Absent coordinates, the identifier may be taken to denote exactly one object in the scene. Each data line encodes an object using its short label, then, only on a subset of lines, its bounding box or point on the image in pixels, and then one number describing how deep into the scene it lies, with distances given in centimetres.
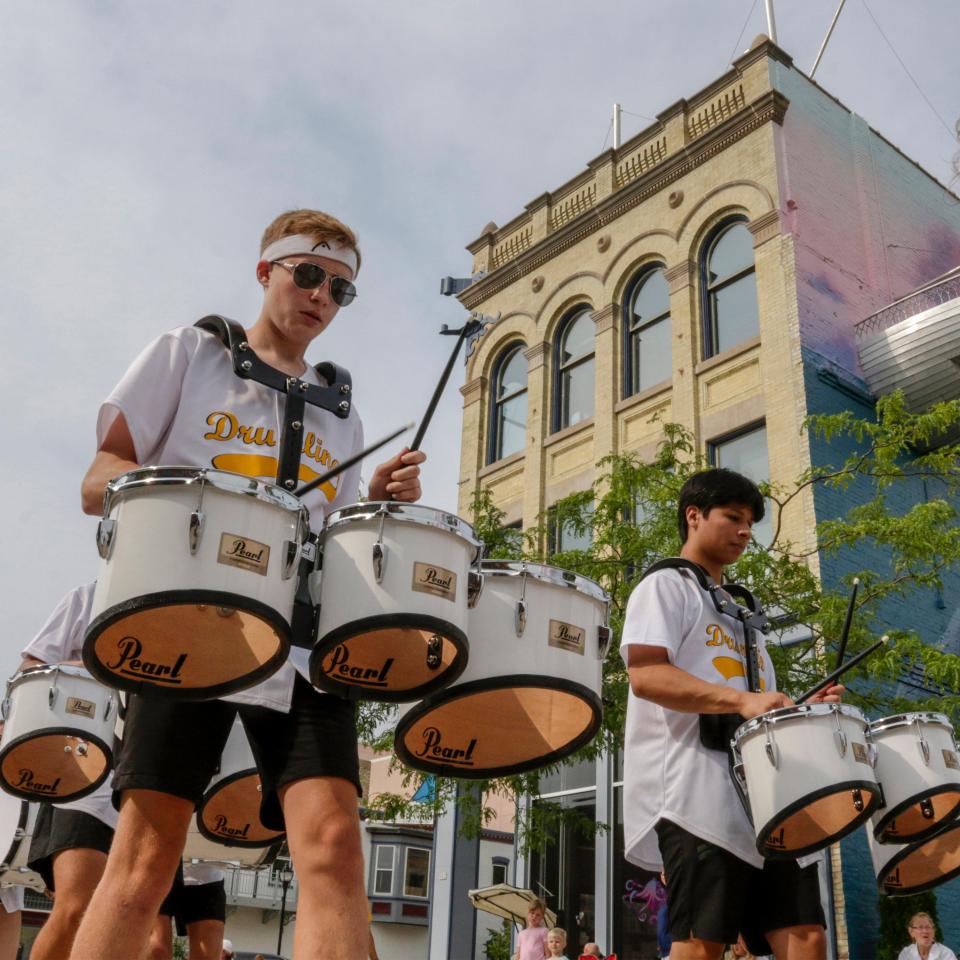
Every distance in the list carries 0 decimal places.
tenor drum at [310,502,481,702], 253
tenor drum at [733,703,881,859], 299
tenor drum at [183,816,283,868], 455
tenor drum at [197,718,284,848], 399
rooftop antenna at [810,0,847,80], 2045
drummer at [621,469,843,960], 303
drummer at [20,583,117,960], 406
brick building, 1577
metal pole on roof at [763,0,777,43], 1956
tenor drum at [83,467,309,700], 232
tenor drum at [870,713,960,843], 370
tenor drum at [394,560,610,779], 288
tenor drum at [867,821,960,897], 393
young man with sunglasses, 246
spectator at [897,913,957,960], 984
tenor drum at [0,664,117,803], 420
